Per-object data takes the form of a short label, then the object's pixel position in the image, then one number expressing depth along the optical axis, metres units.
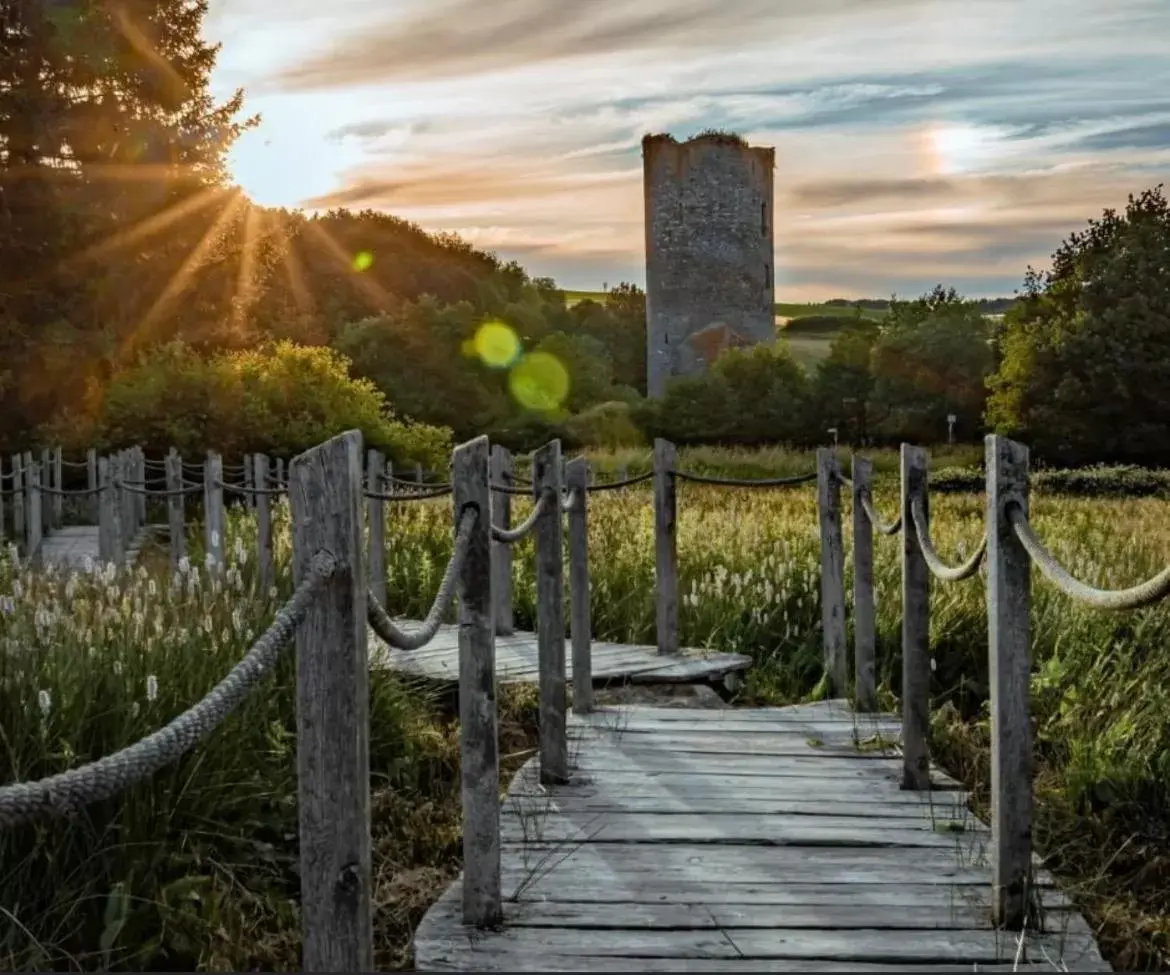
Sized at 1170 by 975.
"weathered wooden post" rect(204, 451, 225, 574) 11.66
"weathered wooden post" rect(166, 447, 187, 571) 14.58
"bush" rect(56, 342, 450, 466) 24.20
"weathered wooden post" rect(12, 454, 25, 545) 18.44
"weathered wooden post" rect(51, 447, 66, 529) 21.84
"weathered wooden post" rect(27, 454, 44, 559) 16.17
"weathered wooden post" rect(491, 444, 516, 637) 9.30
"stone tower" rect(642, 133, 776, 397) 47.91
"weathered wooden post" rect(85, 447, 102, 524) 21.33
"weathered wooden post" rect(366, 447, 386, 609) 10.14
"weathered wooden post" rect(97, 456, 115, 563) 13.41
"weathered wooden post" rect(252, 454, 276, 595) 9.33
